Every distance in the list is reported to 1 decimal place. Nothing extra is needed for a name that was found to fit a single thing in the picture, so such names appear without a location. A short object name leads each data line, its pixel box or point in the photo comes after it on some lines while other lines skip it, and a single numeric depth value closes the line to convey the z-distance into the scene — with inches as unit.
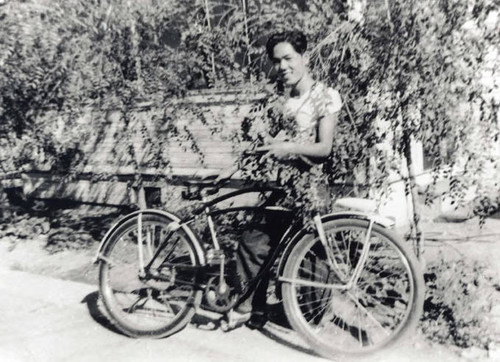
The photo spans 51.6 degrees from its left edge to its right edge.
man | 117.2
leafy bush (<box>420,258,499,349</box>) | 127.6
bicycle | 118.6
